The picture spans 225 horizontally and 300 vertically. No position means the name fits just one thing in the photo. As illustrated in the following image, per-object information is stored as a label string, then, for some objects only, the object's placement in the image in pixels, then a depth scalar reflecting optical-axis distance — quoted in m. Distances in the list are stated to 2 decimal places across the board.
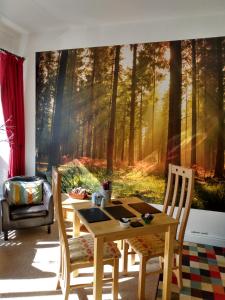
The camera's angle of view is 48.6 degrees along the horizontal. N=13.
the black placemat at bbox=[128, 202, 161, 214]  2.22
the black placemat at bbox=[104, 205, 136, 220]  2.08
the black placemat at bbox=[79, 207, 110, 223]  1.97
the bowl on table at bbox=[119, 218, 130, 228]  1.84
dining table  1.79
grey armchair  3.06
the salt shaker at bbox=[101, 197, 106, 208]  2.26
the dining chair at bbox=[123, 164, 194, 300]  2.08
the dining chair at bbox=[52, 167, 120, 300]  1.88
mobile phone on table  1.90
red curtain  3.50
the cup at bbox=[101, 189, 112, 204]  2.36
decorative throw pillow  3.35
